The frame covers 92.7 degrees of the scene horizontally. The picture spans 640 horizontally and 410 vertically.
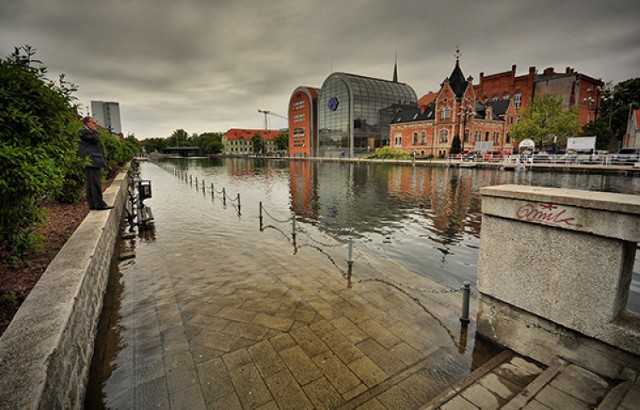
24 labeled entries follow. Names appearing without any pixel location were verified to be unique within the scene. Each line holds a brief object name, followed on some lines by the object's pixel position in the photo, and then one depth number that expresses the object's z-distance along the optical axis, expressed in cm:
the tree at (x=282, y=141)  11488
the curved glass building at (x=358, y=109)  7462
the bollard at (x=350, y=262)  624
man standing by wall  753
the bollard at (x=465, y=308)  447
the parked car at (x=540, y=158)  3800
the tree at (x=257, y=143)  11464
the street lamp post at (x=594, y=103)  6307
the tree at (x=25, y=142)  358
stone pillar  287
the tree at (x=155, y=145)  15660
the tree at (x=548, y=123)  4553
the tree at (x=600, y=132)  4928
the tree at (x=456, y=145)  5147
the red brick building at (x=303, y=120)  8662
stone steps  261
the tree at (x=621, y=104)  5519
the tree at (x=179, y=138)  15212
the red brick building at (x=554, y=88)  6131
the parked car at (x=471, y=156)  4562
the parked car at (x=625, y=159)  2895
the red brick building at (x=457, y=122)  5602
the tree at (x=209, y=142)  13438
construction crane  16400
